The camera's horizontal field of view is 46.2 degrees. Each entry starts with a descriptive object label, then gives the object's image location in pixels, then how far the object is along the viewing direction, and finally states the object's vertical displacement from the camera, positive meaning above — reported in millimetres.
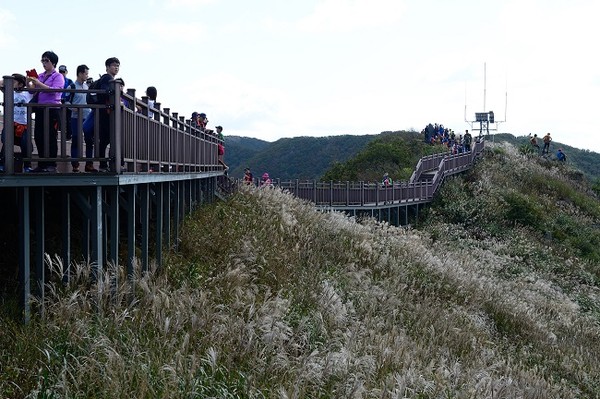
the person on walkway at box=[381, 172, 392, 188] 33438 -784
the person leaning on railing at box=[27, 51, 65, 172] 8438 +621
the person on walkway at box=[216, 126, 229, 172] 22756 +531
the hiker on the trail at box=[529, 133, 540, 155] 55219 +1943
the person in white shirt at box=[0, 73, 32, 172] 8227 +526
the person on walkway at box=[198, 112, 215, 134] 19762 +1200
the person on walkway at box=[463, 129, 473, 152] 48512 +1913
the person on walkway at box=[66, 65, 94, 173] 8492 +628
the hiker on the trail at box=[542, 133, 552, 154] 52312 +2070
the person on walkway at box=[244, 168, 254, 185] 25734 -474
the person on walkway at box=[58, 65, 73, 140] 9086 +1035
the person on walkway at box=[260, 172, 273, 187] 26217 -598
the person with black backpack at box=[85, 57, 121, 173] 8711 +656
